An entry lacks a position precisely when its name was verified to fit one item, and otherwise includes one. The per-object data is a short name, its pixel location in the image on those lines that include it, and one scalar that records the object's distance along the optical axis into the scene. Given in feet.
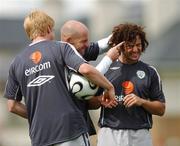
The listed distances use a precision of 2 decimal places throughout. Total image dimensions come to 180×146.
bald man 55.64
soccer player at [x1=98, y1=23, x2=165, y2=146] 58.54
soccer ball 53.57
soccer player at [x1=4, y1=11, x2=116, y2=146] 53.61
